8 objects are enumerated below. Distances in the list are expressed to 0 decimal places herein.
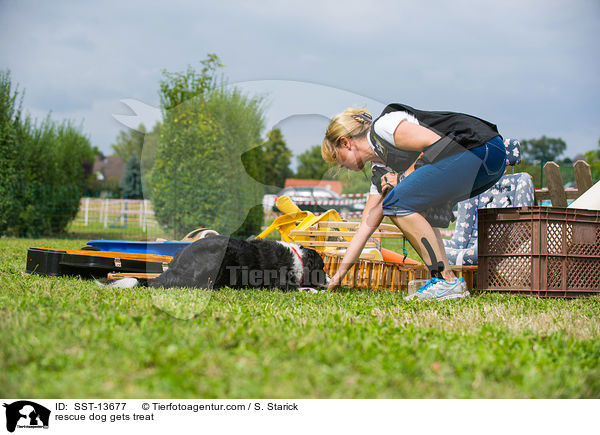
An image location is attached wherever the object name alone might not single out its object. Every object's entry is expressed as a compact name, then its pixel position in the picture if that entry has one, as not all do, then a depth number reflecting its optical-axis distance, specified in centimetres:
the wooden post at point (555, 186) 539
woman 317
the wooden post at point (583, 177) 550
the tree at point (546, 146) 6166
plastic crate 357
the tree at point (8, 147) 1170
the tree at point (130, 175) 3798
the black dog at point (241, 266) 357
